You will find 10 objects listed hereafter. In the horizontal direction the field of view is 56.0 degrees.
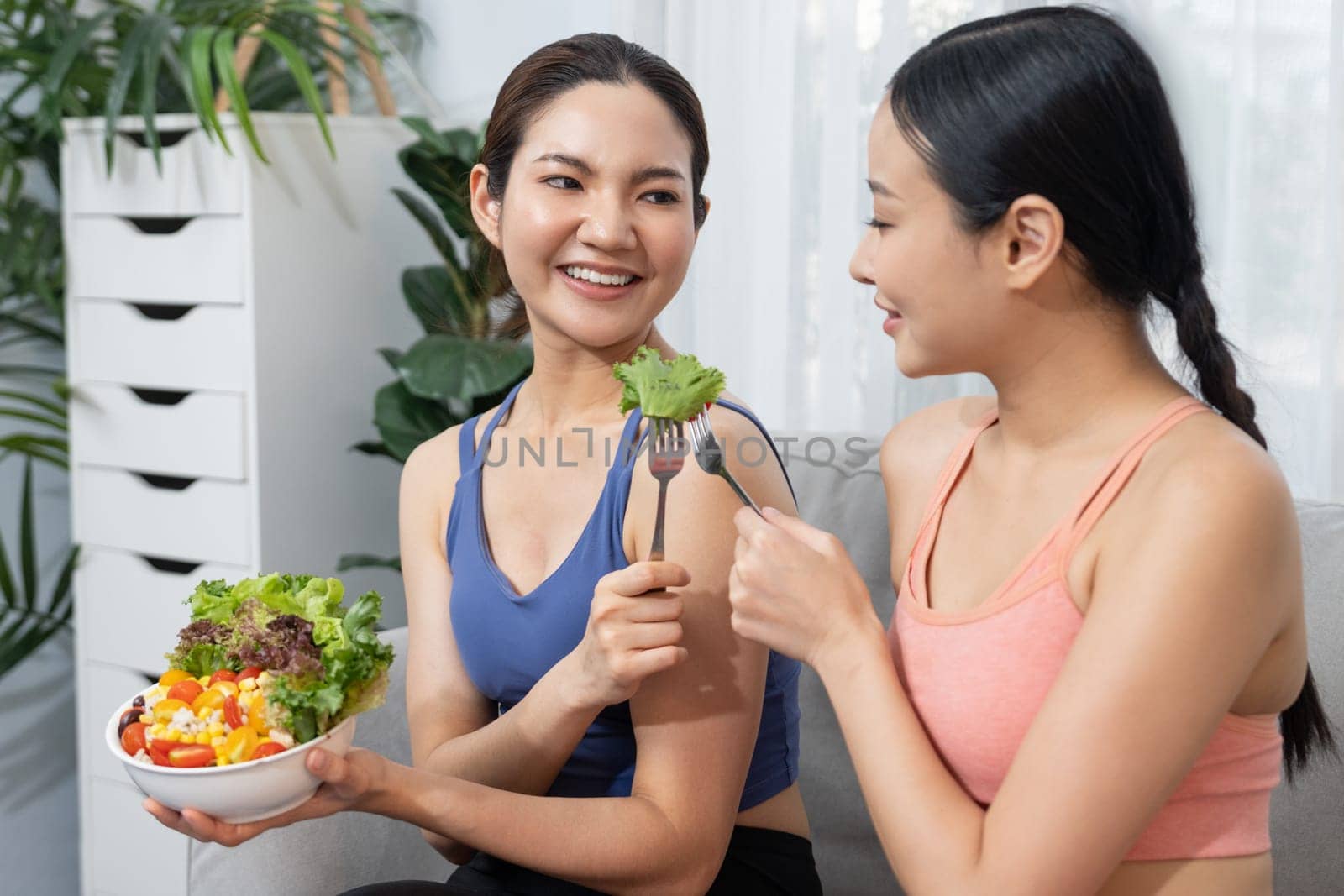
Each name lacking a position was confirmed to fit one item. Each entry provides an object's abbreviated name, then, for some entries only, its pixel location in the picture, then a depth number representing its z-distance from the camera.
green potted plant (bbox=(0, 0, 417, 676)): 2.32
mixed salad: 1.02
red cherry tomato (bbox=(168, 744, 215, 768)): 1.00
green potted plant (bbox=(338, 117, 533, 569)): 2.38
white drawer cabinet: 2.43
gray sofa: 1.40
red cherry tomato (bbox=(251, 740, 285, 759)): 1.02
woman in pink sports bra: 0.89
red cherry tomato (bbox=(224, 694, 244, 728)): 1.03
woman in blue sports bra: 1.21
